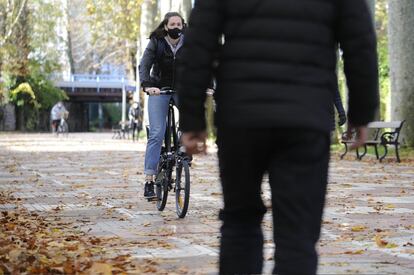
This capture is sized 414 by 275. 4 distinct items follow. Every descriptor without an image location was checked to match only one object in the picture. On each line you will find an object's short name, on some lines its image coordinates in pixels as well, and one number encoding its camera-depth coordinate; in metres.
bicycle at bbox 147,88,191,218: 16.87
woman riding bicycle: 17.48
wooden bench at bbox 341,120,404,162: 38.62
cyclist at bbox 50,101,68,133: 98.06
